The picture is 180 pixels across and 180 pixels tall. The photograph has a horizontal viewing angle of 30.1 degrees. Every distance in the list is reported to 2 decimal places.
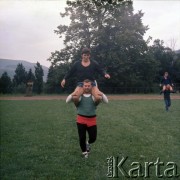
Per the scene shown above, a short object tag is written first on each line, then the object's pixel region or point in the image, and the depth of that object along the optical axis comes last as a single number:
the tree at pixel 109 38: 46.50
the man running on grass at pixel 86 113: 7.66
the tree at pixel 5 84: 35.21
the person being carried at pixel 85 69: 8.05
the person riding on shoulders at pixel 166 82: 17.60
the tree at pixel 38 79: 43.34
